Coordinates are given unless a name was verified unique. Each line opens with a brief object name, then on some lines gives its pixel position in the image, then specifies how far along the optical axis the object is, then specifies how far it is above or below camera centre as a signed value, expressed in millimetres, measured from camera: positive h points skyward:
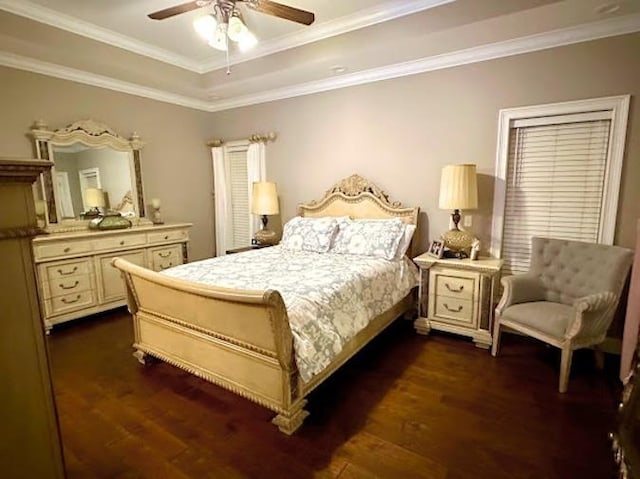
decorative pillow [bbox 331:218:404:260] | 3248 -501
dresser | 3332 -778
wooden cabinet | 790 -364
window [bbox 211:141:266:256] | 4988 -78
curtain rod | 4578 +691
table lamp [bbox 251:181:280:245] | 4348 -160
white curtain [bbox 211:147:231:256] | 5105 -151
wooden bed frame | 1880 -960
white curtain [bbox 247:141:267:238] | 4723 +359
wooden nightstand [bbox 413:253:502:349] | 2955 -987
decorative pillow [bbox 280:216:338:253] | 3607 -505
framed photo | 3230 -605
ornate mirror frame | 3521 +525
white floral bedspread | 2029 -698
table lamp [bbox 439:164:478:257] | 3047 -42
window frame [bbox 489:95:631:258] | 2672 +422
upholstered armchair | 2305 -838
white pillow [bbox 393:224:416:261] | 3295 -535
